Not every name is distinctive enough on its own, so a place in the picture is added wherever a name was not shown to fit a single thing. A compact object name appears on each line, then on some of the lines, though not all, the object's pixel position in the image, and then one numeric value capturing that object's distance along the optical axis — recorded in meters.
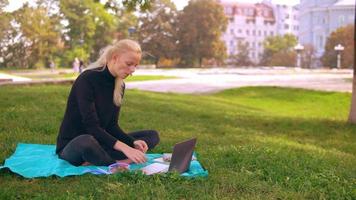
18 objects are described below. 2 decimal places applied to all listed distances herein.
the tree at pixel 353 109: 9.05
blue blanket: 3.76
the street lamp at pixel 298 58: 58.75
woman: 3.85
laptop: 3.79
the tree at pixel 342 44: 54.47
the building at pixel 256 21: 94.38
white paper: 3.81
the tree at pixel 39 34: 30.55
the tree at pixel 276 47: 68.65
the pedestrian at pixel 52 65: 40.16
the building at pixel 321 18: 73.50
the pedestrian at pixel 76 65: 34.04
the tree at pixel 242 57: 69.62
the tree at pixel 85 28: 44.84
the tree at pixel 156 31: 55.09
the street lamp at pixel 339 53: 50.81
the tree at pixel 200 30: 55.53
